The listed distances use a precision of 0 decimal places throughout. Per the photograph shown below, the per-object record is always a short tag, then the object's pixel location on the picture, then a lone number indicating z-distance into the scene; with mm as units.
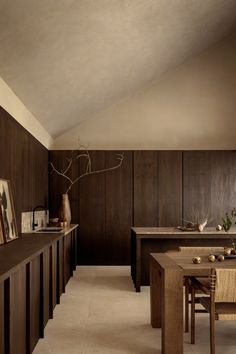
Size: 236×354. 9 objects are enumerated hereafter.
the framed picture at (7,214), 4551
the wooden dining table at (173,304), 3691
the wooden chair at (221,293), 3527
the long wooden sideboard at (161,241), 6426
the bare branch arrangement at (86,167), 8770
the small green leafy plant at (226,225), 5818
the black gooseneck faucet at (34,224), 6641
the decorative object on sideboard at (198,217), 8697
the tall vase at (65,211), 7734
